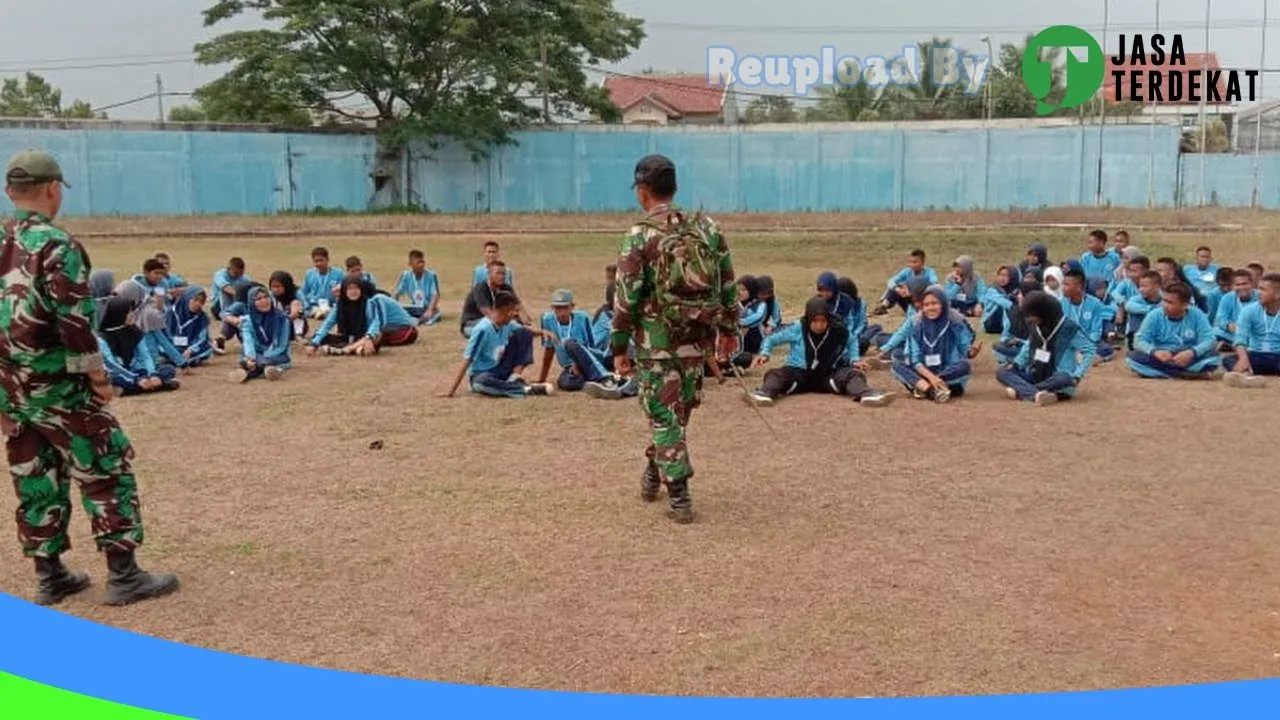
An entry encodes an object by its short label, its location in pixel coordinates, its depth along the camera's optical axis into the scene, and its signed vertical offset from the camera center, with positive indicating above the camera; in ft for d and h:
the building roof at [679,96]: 197.47 +22.67
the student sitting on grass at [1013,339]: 33.06 -3.31
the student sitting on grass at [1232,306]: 34.35 -2.56
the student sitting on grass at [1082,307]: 33.40 -2.43
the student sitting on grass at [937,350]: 29.56 -3.18
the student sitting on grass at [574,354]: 29.94 -3.34
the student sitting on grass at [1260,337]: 31.81 -3.15
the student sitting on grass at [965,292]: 43.47 -2.51
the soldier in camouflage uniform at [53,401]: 13.96 -2.06
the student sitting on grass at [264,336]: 32.94 -3.00
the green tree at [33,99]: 154.10 +17.99
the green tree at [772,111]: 147.74 +14.69
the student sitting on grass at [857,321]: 33.17 -2.75
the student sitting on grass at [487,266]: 39.07 -1.36
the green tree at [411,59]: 116.37 +17.43
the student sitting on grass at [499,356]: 29.68 -3.27
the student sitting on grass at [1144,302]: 34.99 -2.44
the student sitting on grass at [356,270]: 38.88 -1.33
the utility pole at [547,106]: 126.52 +13.37
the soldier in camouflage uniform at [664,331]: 17.92 -1.63
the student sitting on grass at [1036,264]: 42.06 -1.48
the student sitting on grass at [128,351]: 30.19 -3.10
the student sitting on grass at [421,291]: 44.57 -2.35
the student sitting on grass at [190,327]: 34.65 -2.83
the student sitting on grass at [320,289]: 43.06 -2.19
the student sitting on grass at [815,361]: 29.37 -3.44
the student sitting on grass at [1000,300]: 38.60 -2.50
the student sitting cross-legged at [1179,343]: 31.96 -3.31
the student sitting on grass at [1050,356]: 29.09 -3.32
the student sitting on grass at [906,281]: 41.65 -2.03
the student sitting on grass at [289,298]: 38.70 -2.23
